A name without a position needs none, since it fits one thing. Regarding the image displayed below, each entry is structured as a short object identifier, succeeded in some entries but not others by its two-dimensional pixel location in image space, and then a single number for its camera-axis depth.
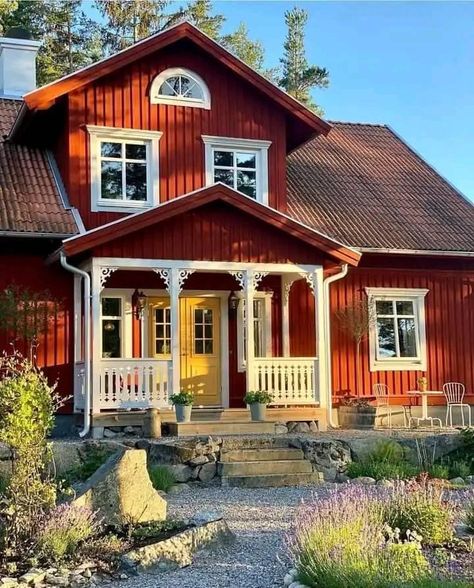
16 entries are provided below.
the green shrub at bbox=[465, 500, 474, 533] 7.64
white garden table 16.08
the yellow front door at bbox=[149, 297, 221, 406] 15.48
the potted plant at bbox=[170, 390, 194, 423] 12.91
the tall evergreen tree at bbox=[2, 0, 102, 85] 34.19
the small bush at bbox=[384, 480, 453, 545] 7.06
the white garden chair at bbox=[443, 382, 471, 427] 16.81
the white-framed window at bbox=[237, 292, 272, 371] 15.80
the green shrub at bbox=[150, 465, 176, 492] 10.59
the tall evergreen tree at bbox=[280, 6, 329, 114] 38.53
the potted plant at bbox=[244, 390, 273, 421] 13.52
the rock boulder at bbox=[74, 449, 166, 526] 7.44
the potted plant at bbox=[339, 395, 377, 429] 15.05
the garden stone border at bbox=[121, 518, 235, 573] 6.61
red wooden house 13.53
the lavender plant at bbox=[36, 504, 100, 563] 6.58
